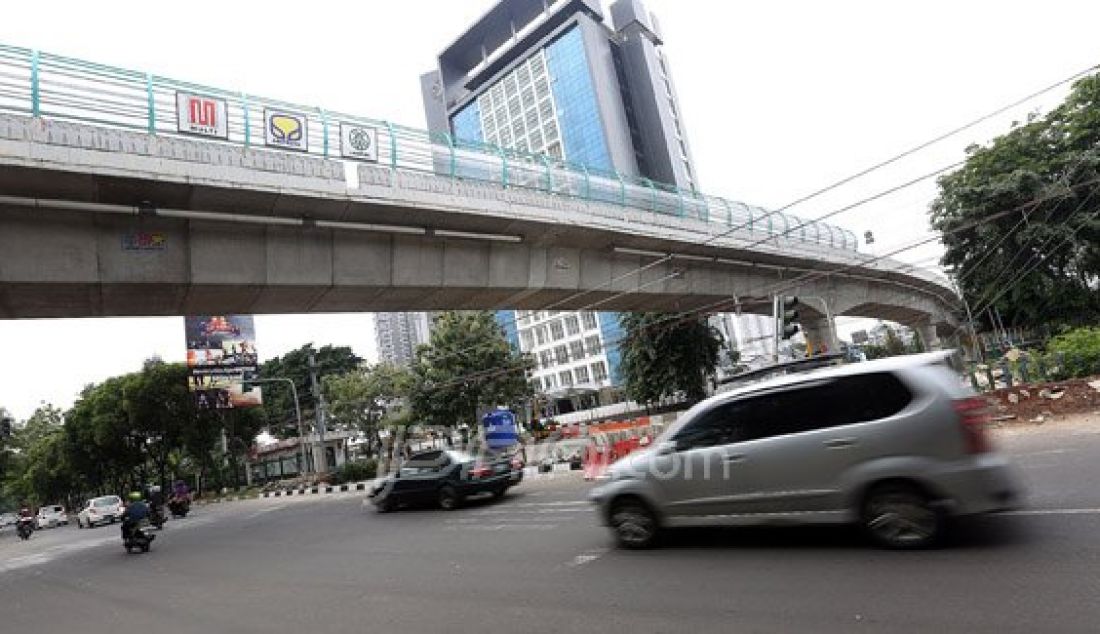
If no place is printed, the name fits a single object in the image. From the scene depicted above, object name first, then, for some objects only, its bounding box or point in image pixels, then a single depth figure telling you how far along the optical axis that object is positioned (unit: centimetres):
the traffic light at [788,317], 1809
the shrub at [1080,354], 1391
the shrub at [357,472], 3195
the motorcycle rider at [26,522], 2886
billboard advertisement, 3406
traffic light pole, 1884
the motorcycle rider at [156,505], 1709
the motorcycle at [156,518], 1601
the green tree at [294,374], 6253
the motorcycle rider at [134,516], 1427
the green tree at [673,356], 3136
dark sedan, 1373
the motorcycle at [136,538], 1417
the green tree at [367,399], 4122
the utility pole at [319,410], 3509
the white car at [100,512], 2975
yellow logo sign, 1214
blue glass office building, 8725
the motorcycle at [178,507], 2655
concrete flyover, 1029
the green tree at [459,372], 3056
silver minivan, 527
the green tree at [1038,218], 2625
